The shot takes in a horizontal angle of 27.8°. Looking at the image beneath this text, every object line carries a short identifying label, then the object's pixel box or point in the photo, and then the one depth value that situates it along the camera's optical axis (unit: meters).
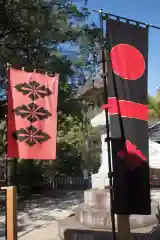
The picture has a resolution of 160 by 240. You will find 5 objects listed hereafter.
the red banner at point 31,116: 6.20
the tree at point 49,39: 15.68
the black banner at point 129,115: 5.72
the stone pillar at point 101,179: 9.47
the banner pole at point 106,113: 5.62
